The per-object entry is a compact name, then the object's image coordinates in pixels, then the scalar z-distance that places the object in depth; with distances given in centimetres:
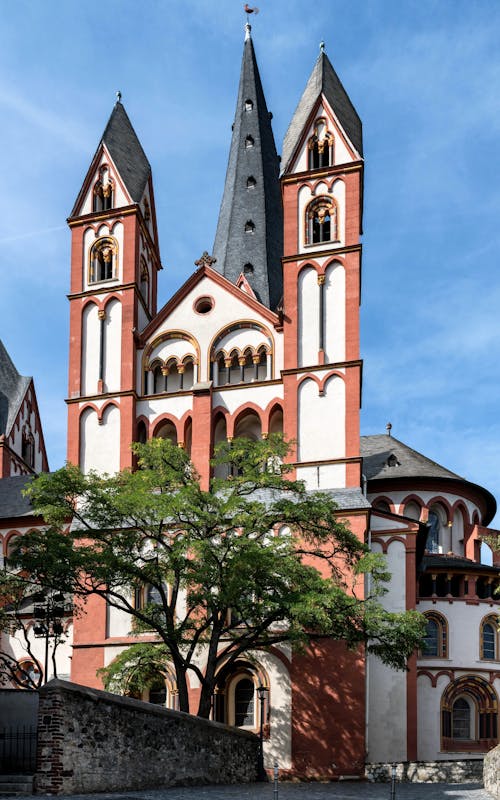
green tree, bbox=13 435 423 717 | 3023
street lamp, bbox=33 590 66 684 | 3253
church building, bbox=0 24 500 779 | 3694
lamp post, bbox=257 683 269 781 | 3098
